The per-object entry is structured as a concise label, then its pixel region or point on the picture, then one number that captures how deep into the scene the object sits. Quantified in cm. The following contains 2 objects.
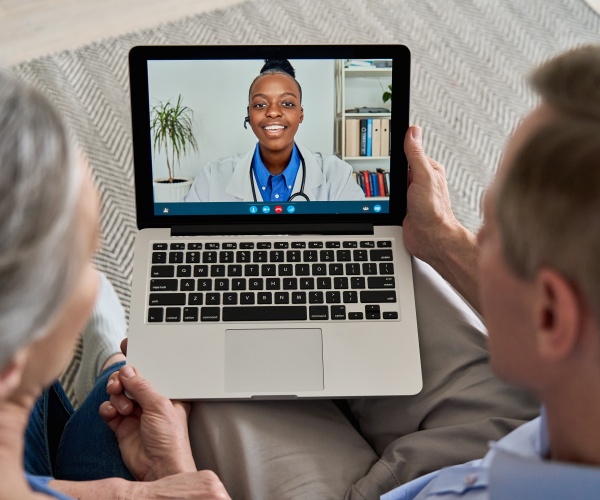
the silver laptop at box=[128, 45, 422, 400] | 100
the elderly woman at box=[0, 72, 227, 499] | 46
